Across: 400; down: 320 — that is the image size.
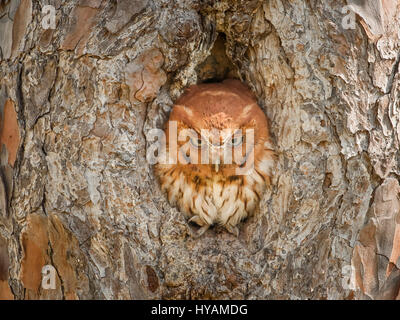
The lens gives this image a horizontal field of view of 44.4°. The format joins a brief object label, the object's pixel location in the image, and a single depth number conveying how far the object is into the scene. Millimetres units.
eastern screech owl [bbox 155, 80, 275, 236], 2498
